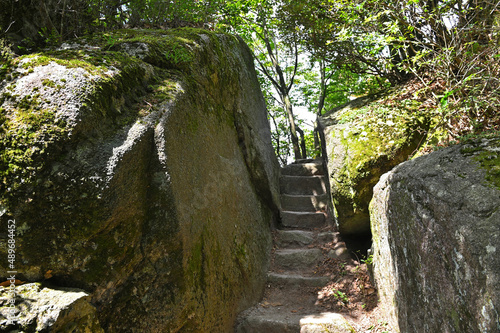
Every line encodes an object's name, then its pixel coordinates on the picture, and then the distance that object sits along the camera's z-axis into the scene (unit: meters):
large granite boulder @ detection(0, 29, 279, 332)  2.54
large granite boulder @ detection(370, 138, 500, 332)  1.99
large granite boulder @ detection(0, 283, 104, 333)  2.16
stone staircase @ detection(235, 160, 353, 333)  4.20
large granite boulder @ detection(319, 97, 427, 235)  5.32
